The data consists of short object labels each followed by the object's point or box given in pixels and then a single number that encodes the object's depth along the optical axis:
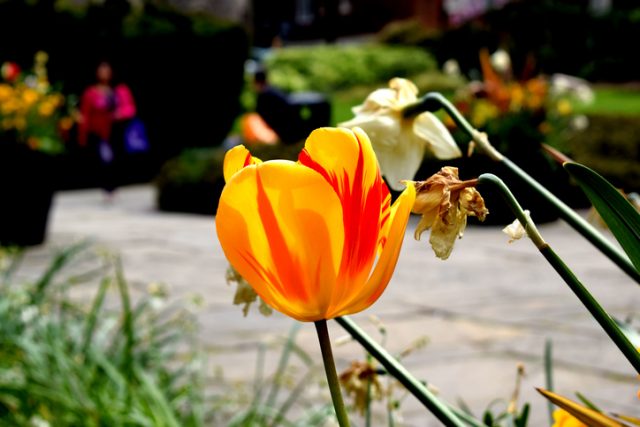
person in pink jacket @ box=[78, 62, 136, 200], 11.60
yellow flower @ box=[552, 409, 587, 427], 0.60
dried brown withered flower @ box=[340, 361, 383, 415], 0.90
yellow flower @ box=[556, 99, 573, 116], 9.55
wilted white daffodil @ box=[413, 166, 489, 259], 0.59
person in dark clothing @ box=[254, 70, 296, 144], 10.24
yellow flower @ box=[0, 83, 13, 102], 7.71
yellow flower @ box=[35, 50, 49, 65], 8.03
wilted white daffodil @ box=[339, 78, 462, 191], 0.80
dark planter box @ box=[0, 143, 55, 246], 7.86
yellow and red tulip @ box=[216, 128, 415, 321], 0.51
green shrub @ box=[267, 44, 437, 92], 22.61
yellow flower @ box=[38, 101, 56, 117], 7.88
